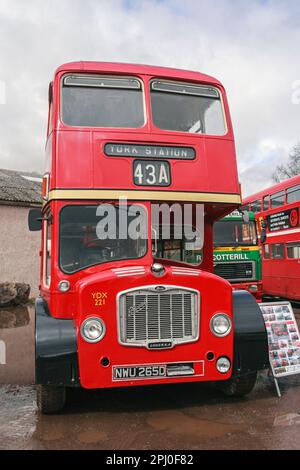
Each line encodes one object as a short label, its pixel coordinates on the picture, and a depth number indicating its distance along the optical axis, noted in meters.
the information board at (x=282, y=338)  5.73
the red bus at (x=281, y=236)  14.61
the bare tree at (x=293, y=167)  43.38
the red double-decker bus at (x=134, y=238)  4.79
